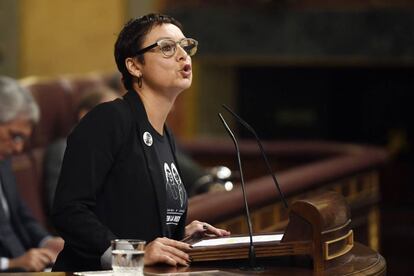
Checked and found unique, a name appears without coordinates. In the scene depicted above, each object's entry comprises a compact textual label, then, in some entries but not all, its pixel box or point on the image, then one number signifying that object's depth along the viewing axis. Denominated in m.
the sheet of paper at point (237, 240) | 4.56
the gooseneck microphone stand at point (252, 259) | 4.38
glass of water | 4.07
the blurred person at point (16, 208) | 7.08
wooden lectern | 4.37
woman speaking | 4.47
